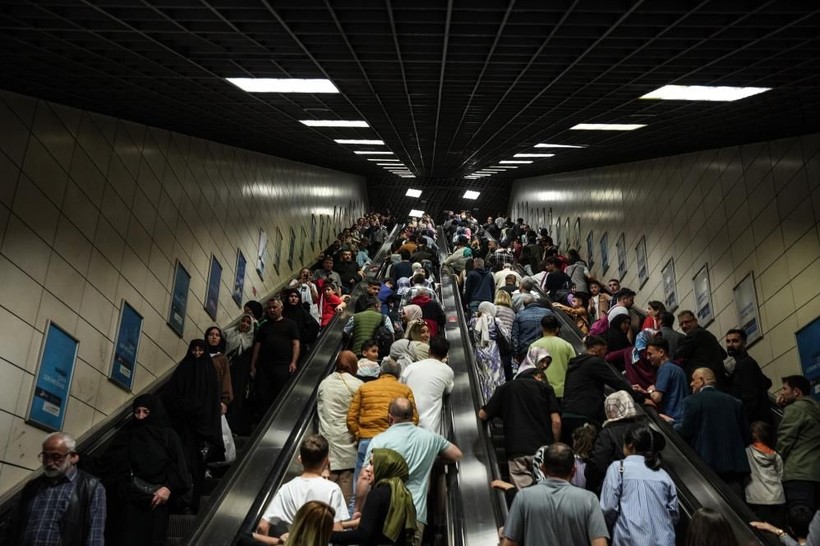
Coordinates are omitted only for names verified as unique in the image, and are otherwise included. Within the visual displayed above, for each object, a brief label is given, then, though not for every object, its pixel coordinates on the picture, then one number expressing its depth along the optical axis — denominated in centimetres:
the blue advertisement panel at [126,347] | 743
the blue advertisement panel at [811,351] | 727
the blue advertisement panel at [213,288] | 1020
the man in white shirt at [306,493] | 373
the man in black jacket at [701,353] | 648
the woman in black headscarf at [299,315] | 842
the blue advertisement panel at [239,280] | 1149
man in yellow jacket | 493
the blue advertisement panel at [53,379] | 603
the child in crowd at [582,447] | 475
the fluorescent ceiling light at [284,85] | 659
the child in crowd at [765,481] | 519
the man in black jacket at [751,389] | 622
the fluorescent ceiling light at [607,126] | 901
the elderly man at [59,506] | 403
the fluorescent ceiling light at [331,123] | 924
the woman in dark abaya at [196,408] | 574
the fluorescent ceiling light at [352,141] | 1163
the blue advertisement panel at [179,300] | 890
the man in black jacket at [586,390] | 542
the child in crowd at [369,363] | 624
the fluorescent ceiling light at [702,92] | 634
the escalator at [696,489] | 421
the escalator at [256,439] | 460
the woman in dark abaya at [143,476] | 464
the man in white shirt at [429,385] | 534
